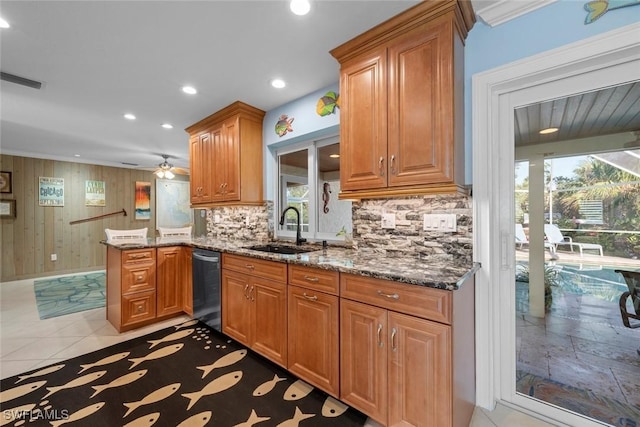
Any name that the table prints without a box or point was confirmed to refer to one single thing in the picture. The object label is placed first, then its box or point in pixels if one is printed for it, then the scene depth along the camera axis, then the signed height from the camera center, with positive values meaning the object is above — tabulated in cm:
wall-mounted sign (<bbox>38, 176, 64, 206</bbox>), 535 +54
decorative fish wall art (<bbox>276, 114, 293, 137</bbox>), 294 +102
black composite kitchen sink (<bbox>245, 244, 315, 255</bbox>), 265 -34
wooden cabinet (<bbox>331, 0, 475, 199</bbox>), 156 +72
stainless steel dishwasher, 262 -73
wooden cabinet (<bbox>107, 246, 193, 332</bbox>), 279 -76
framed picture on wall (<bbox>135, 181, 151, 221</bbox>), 663 +41
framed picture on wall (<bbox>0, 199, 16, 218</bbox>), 493 +19
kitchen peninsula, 129 -66
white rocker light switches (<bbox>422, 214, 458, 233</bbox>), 181 -6
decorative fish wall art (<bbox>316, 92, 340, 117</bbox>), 250 +107
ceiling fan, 506 +89
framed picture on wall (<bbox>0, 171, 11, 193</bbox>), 493 +68
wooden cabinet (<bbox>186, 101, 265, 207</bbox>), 308 +73
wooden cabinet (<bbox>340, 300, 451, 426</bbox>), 128 -80
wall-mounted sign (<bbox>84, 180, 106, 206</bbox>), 591 +55
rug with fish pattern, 159 -120
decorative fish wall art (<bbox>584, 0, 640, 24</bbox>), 129 +102
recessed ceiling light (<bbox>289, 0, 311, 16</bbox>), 156 +125
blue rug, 352 -120
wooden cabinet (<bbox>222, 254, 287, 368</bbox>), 199 -78
